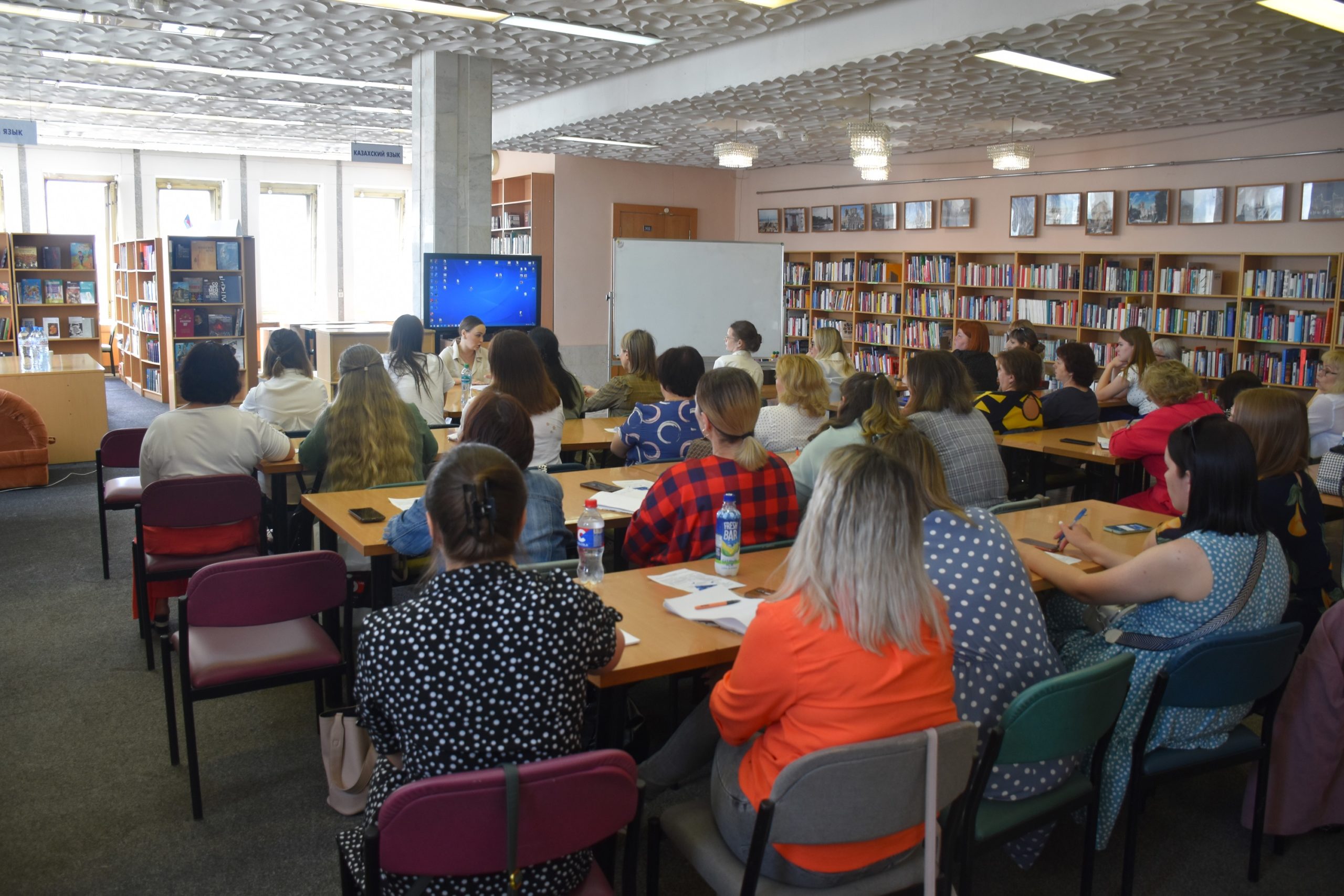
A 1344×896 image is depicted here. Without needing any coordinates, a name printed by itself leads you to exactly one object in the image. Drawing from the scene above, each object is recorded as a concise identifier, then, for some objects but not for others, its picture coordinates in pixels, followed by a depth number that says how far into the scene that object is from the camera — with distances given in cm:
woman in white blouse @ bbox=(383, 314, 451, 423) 552
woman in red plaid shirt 311
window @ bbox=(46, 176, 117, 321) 1470
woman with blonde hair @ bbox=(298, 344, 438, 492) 400
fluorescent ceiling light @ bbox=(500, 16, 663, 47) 659
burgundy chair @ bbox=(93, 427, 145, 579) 479
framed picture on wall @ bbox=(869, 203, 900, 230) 1149
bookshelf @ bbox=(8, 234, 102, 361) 1027
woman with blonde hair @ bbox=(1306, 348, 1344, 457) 568
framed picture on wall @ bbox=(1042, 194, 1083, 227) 961
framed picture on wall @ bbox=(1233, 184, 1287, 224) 816
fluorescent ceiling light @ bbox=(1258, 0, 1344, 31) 486
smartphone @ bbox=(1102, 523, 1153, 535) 349
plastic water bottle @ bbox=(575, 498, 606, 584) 281
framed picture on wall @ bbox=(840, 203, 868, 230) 1184
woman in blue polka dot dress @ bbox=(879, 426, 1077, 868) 215
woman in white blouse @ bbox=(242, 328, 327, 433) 521
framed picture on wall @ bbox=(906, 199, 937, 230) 1105
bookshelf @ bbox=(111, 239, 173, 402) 1138
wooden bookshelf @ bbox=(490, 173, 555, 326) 1220
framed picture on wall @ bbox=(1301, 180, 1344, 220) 779
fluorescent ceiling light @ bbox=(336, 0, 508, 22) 615
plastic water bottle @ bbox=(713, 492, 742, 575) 287
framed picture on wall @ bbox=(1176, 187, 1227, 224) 859
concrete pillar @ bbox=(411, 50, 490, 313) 765
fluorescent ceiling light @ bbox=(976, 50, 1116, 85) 620
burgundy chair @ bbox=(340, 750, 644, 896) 154
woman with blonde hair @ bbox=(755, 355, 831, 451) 501
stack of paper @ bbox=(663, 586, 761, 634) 250
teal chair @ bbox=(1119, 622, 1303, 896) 229
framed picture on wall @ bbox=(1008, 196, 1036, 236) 1005
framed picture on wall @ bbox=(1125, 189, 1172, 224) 897
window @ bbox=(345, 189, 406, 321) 1670
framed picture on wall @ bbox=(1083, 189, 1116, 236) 934
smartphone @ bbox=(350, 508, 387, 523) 340
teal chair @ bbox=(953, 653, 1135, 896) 199
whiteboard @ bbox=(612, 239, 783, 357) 993
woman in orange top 180
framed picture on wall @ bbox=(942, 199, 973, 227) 1064
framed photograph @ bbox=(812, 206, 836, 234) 1223
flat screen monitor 754
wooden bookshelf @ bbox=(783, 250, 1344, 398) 813
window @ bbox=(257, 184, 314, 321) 1616
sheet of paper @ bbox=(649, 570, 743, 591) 280
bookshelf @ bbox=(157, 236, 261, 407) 1046
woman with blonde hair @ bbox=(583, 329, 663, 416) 594
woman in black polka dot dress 171
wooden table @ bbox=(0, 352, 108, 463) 784
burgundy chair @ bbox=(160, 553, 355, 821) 267
